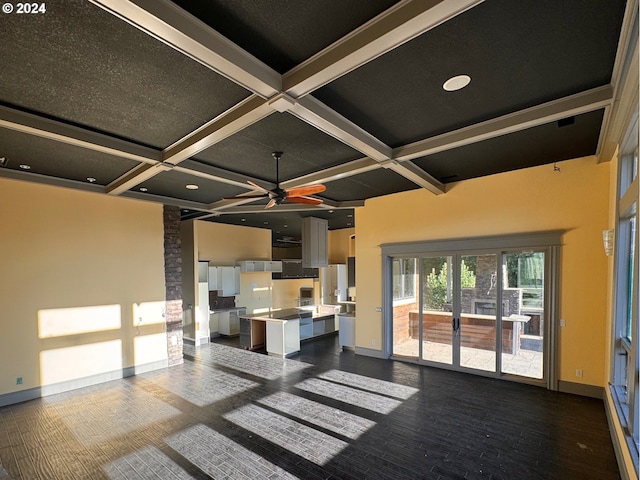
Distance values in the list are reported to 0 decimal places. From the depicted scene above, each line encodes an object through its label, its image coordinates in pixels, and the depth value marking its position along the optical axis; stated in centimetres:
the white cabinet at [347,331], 744
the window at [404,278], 658
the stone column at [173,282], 654
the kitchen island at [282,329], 698
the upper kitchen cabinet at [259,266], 961
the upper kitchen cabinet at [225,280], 889
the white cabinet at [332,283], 1070
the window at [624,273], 318
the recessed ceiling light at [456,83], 269
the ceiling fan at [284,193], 410
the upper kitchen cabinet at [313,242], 862
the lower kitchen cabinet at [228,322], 925
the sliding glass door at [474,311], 516
